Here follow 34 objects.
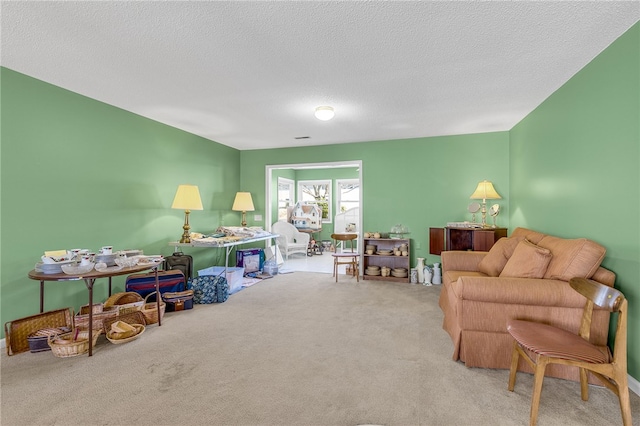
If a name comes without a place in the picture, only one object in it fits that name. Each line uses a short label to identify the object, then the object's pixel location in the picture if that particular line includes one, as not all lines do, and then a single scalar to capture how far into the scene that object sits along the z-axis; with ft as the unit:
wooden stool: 16.55
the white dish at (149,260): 9.81
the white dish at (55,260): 8.25
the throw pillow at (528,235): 9.74
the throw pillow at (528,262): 7.41
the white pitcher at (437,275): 15.79
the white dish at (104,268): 8.59
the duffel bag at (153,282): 11.50
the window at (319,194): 28.78
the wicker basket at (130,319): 9.20
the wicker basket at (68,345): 7.78
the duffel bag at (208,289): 12.67
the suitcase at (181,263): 13.29
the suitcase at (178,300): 11.63
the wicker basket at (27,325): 8.04
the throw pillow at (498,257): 9.57
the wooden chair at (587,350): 5.02
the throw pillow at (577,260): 6.68
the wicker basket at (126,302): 9.85
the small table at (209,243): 13.53
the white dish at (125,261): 9.08
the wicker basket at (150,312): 10.13
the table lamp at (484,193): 14.45
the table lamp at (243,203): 18.25
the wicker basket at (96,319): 8.71
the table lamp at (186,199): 13.39
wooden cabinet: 13.34
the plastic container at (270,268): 18.07
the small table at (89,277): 7.84
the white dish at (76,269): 8.03
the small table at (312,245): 26.58
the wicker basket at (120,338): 8.51
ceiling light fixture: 11.54
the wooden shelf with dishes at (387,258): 16.53
